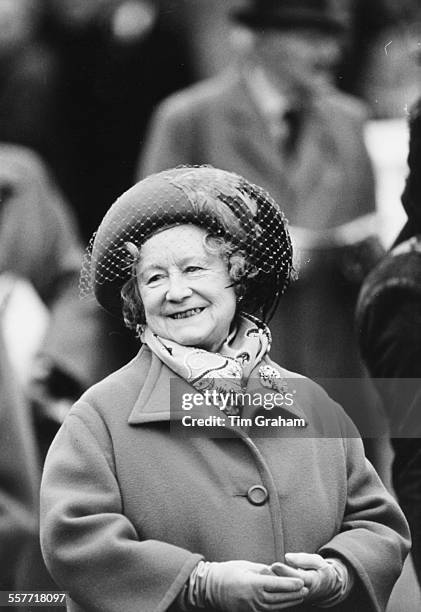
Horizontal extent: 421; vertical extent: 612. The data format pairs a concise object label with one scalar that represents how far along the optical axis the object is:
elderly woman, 5.47
